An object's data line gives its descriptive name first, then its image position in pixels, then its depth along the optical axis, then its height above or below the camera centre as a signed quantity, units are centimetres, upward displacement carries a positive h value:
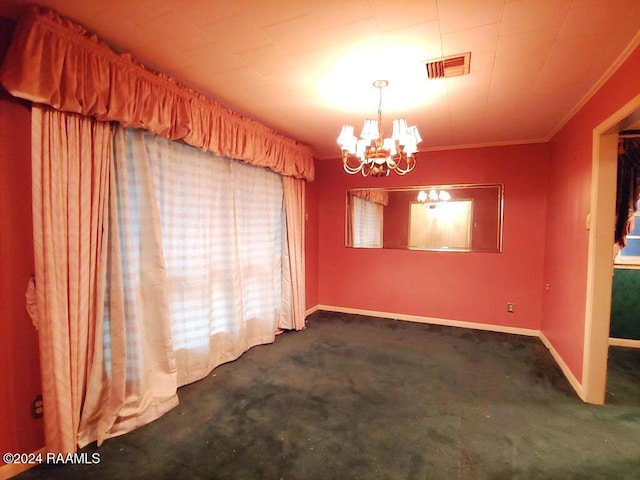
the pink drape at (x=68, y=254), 166 -17
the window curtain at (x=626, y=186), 304 +33
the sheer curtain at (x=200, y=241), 223 -16
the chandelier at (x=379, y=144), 224 +58
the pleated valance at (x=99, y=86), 154 +85
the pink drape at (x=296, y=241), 391 -25
